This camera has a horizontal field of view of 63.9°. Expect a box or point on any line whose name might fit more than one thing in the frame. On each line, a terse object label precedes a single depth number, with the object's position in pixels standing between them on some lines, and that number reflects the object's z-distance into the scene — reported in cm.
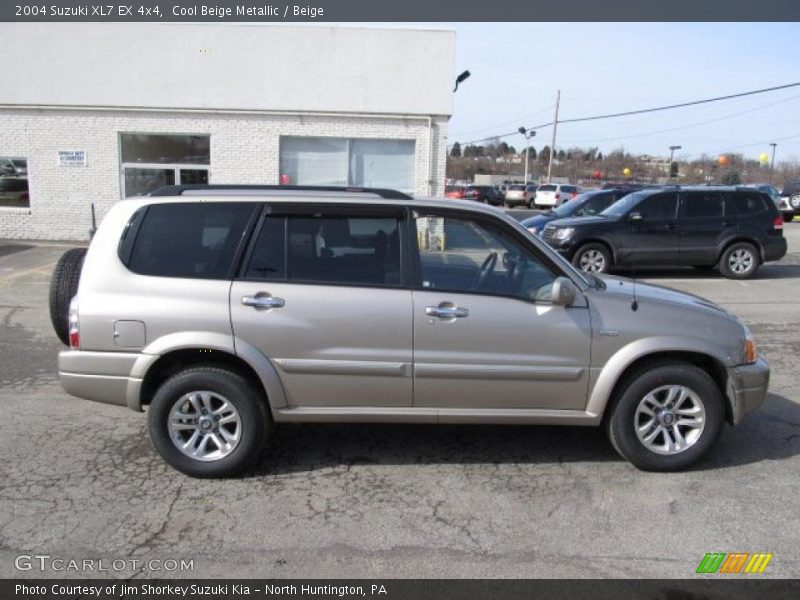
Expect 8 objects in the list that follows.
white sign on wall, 1581
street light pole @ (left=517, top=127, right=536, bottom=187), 5397
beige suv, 380
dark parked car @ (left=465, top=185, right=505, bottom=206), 4059
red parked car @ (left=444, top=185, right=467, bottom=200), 3921
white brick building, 1531
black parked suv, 1212
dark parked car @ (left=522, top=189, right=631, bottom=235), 1515
